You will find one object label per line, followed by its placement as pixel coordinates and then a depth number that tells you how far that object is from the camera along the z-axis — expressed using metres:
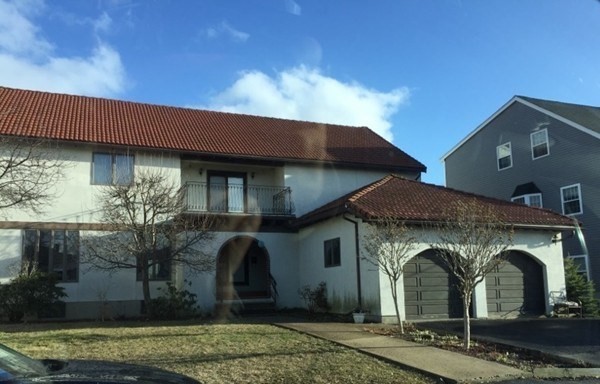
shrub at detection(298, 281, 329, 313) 19.58
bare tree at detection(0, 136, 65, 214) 15.30
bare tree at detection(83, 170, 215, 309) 17.67
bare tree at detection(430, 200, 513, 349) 11.85
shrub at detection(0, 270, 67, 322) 16.53
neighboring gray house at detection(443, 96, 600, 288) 25.23
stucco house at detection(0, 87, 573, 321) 17.95
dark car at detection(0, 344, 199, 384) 4.05
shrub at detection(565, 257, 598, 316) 19.77
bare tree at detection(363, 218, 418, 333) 14.28
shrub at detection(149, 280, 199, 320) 17.91
